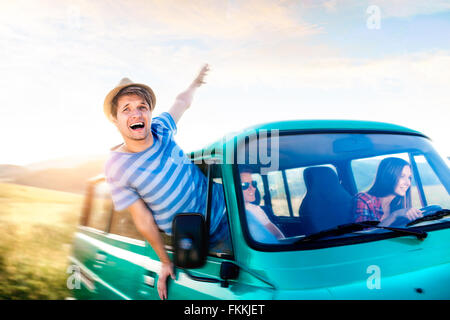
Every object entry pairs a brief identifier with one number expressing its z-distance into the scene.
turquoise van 2.16
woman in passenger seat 2.38
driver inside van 2.59
